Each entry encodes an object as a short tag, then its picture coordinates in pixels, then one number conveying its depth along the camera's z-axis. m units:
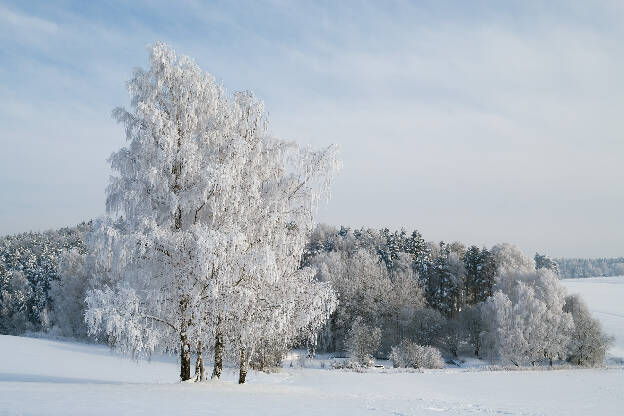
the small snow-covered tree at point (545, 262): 96.76
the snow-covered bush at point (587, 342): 55.25
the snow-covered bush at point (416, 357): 52.94
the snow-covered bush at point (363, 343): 55.22
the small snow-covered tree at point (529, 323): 54.03
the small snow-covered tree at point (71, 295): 72.44
